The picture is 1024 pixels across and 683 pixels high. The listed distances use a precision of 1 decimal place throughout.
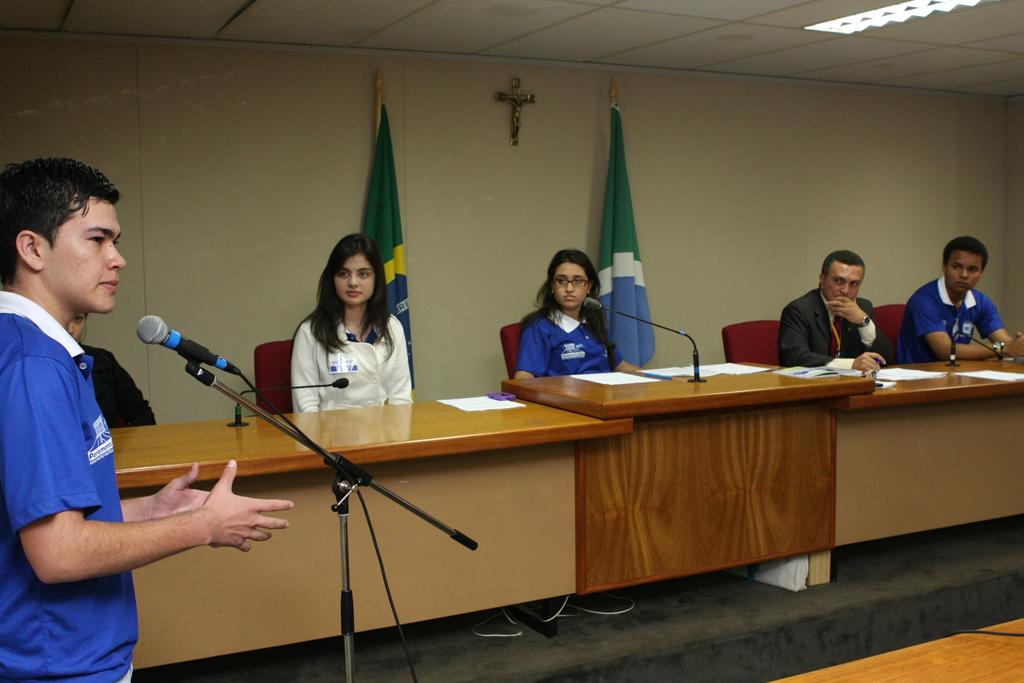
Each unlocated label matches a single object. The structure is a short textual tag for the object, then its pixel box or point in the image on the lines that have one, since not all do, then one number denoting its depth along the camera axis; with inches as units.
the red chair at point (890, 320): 221.9
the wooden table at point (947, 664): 59.6
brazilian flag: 207.6
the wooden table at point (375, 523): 103.3
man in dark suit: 176.7
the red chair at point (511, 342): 173.2
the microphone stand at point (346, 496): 70.5
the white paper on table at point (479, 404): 130.3
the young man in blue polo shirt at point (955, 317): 191.8
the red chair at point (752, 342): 185.8
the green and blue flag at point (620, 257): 231.6
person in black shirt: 138.9
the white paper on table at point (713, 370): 149.9
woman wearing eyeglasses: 167.2
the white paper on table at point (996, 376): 156.6
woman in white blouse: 146.4
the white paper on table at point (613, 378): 141.2
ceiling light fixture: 180.4
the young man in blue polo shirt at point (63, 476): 52.8
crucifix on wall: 221.9
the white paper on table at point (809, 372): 143.3
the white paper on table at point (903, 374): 157.3
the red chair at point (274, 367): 156.2
